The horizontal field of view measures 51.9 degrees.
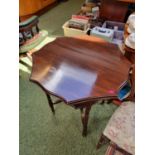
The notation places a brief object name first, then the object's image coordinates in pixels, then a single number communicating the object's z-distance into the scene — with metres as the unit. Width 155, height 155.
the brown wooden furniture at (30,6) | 2.80
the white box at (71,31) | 2.14
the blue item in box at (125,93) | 1.38
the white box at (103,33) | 1.92
